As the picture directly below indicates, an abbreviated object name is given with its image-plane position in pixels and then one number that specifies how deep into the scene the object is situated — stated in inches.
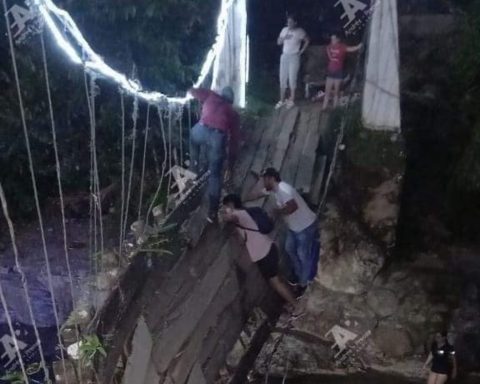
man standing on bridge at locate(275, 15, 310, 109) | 325.7
